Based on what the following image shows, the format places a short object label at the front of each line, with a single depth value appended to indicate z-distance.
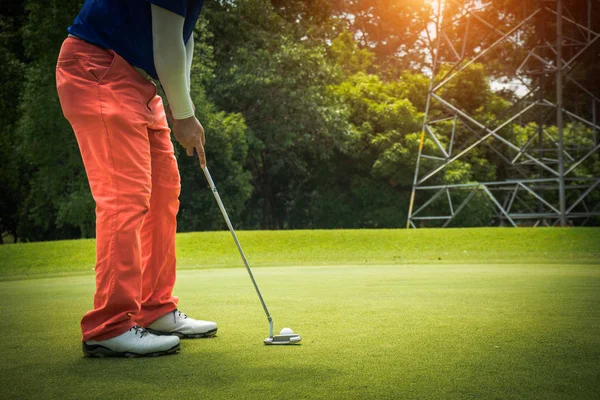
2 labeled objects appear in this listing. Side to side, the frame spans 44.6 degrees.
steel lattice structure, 17.02
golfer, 3.03
